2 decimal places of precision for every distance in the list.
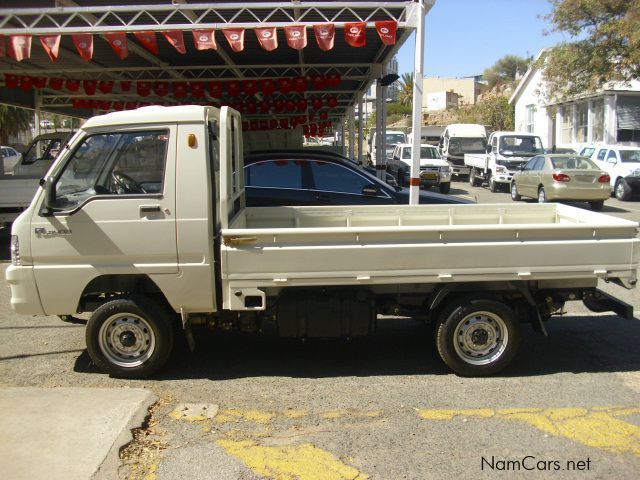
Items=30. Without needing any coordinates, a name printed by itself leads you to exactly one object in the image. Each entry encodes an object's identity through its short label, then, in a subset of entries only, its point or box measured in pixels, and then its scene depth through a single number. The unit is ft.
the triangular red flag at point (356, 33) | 28.04
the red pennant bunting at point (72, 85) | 48.49
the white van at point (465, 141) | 98.73
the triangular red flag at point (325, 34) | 28.27
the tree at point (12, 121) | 107.56
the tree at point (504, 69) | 297.33
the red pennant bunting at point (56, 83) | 48.29
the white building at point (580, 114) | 93.09
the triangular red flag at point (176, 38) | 28.66
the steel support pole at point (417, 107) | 27.32
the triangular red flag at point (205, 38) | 28.45
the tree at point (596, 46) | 75.66
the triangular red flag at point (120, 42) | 29.07
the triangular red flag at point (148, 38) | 28.68
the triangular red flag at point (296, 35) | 28.48
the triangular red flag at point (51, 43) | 28.45
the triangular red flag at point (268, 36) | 28.50
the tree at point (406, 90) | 234.46
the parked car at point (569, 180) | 54.49
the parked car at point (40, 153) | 47.16
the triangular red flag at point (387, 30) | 27.94
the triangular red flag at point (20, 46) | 28.02
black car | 29.48
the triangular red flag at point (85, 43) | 28.81
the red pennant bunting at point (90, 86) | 48.24
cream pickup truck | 16.28
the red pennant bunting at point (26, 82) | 45.27
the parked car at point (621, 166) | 64.08
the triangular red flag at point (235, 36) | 28.22
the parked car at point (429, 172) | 72.91
